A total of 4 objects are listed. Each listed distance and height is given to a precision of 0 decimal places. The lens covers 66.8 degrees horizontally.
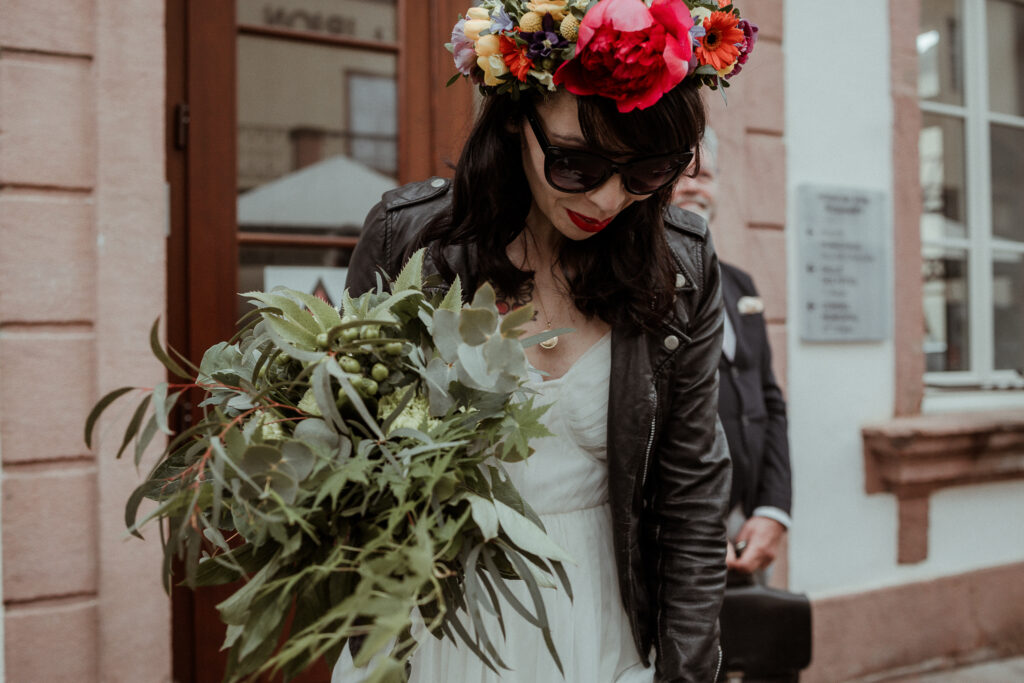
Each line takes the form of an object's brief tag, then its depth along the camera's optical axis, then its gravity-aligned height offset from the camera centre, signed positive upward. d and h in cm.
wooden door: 251 +76
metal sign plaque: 327 +36
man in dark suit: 232 -21
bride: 122 -3
